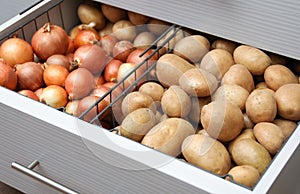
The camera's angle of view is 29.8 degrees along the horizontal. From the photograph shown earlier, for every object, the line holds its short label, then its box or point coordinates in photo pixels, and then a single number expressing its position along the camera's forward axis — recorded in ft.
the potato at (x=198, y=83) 3.11
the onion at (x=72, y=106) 3.32
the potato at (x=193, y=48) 3.43
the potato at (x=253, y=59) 3.26
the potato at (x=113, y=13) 3.95
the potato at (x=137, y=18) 3.84
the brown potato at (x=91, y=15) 4.00
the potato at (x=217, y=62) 3.28
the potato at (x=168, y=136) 2.83
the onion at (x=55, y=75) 3.50
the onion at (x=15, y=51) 3.58
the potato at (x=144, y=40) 3.71
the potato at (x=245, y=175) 2.63
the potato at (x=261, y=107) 2.95
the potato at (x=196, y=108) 3.07
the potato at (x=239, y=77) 3.16
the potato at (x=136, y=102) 3.07
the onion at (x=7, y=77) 3.36
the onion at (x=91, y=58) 3.56
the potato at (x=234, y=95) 3.07
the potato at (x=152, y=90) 3.18
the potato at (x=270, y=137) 2.85
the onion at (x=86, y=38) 3.78
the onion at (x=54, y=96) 3.39
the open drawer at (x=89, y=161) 2.52
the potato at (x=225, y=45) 3.47
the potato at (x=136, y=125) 2.94
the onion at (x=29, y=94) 3.38
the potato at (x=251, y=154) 2.78
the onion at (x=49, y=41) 3.68
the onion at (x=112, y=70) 3.51
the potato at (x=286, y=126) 2.97
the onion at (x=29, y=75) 3.51
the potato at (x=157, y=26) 3.76
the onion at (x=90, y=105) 3.14
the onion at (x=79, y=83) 3.39
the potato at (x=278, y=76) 3.15
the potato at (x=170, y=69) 3.24
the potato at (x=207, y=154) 2.74
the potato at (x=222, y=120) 2.85
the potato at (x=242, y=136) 2.94
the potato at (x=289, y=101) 2.97
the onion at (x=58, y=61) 3.62
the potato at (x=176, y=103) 3.05
